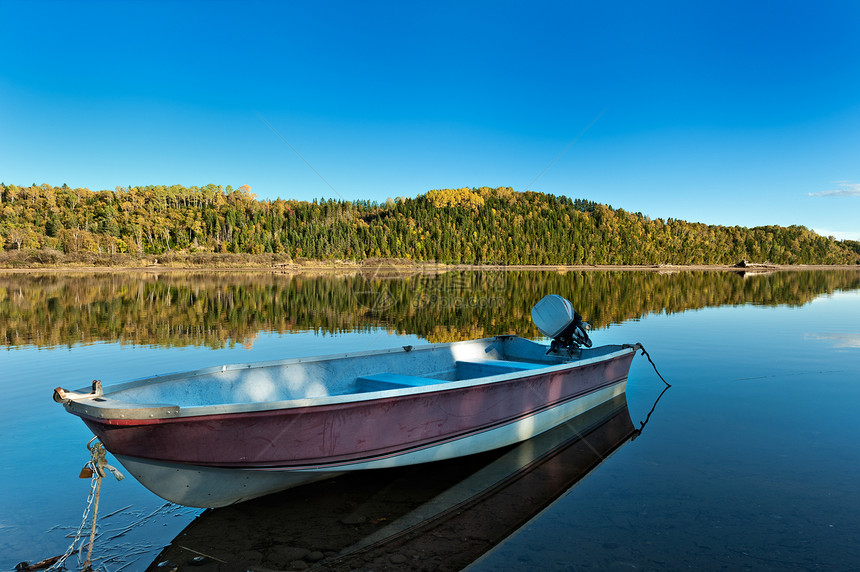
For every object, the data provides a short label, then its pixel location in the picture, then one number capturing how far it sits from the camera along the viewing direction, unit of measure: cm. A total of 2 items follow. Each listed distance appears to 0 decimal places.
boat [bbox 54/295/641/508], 509
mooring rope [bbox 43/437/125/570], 502
